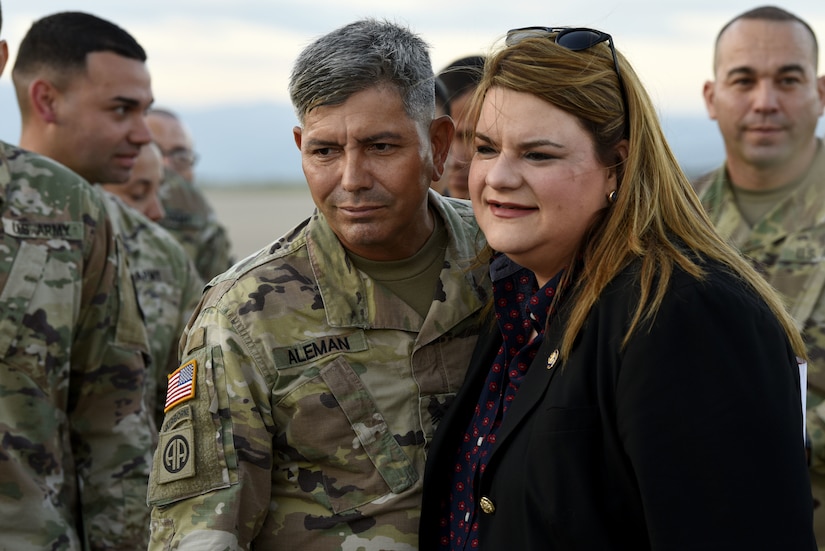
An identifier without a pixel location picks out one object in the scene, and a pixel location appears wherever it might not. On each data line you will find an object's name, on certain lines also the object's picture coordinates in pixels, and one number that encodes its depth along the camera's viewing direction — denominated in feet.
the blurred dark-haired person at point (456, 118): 17.28
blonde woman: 6.98
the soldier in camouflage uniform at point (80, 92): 15.89
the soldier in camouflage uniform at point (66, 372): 11.61
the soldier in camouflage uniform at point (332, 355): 8.88
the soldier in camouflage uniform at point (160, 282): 18.85
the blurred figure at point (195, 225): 26.68
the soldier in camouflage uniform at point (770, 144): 15.98
